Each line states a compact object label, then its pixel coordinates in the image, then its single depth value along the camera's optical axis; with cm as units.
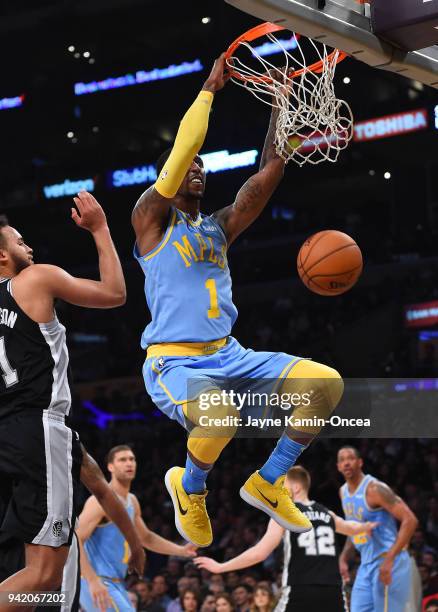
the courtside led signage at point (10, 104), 2141
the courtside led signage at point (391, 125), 1873
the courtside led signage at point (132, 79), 2016
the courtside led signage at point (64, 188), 2066
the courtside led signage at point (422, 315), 1779
